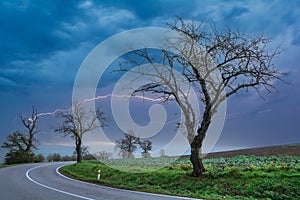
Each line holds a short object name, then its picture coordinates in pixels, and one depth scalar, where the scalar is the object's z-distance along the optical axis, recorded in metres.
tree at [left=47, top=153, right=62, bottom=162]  50.50
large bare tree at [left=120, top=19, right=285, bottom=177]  15.40
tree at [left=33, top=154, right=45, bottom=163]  45.50
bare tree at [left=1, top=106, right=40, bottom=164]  42.02
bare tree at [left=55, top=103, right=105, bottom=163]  33.91
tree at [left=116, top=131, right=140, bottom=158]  44.16
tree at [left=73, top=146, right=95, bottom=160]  42.26
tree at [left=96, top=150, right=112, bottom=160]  38.59
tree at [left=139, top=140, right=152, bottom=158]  43.88
